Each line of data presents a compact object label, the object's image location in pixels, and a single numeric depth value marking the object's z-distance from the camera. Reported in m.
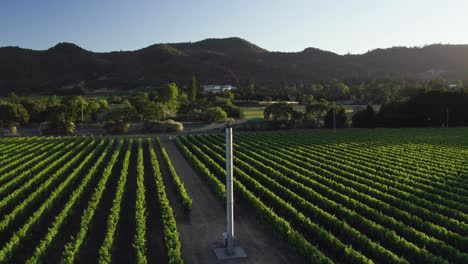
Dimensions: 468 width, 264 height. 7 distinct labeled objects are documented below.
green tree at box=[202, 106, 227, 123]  72.62
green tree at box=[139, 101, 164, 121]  71.00
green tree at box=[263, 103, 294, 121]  71.88
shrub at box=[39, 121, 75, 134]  64.00
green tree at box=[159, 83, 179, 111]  89.60
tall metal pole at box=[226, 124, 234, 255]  15.19
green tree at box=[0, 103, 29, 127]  71.00
